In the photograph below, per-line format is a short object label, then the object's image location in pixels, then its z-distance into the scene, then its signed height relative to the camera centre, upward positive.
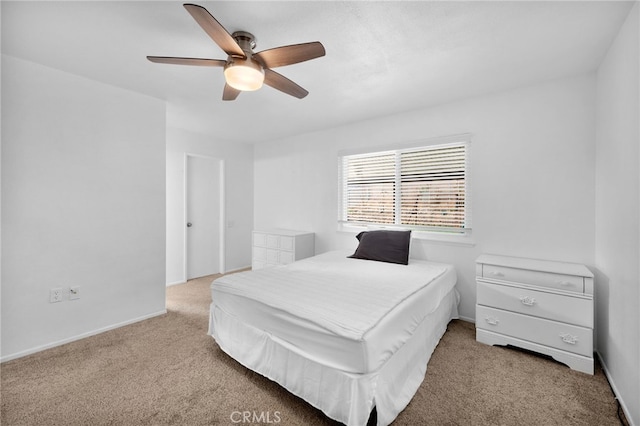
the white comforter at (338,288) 1.61 -0.59
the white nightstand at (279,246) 4.11 -0.56
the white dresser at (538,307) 2.06 -0.78
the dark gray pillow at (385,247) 3.01 -0.40
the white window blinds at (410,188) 3.12 +0.31
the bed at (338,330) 1.45 -0.76
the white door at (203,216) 4.52 -0.09
